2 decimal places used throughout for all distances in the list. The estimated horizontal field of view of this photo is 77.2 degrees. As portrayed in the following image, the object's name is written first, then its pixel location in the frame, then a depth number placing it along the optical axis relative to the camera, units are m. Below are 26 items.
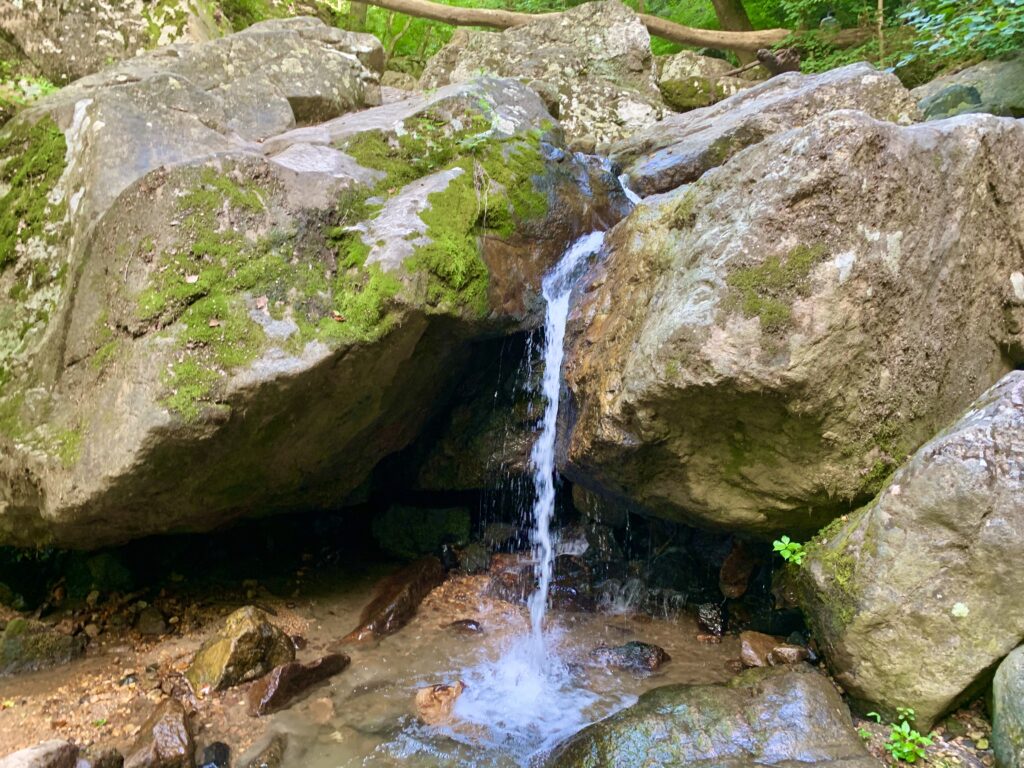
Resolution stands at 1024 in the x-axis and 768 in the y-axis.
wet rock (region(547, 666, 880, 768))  3.02
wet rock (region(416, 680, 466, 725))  4.07
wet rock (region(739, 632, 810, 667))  3.85
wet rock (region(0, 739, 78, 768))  3.21
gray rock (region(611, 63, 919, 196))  6.31
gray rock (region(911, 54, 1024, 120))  6.62
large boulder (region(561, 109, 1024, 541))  3.50
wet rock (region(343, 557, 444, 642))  5.15
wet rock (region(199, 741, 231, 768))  3.64
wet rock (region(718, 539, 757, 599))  5.01
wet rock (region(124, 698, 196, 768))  3.54
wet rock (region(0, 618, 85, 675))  4.48
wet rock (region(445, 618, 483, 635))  5.27
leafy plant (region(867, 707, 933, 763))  3.01
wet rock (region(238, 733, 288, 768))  3.64
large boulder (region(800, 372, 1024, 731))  2.98
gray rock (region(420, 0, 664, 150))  9.98
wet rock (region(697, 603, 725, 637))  4.98
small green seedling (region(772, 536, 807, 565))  3.77
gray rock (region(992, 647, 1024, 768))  2.69
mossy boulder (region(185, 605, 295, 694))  4.31
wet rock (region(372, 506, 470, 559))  6.76
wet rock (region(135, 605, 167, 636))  4.98
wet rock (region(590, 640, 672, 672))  4.54
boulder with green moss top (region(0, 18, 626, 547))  3.90
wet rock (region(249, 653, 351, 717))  4.10
